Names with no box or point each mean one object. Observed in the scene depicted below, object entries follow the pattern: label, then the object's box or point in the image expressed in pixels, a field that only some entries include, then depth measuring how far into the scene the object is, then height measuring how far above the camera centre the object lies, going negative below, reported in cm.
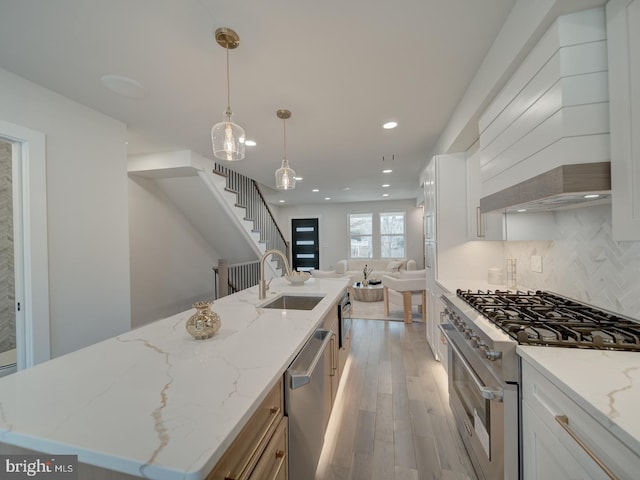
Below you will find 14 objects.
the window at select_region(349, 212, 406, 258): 838 +15
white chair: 426 -85
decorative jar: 117 -37
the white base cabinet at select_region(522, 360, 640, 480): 67 -63
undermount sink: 219 -53
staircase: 370 +69
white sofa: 675 -79
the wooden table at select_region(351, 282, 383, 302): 584 -122
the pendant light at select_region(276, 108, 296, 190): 253 +64
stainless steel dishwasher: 108 -83
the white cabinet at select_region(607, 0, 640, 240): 89 +43
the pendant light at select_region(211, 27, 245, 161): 157 +67
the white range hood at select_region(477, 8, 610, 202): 100 +57
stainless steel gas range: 110 -52
